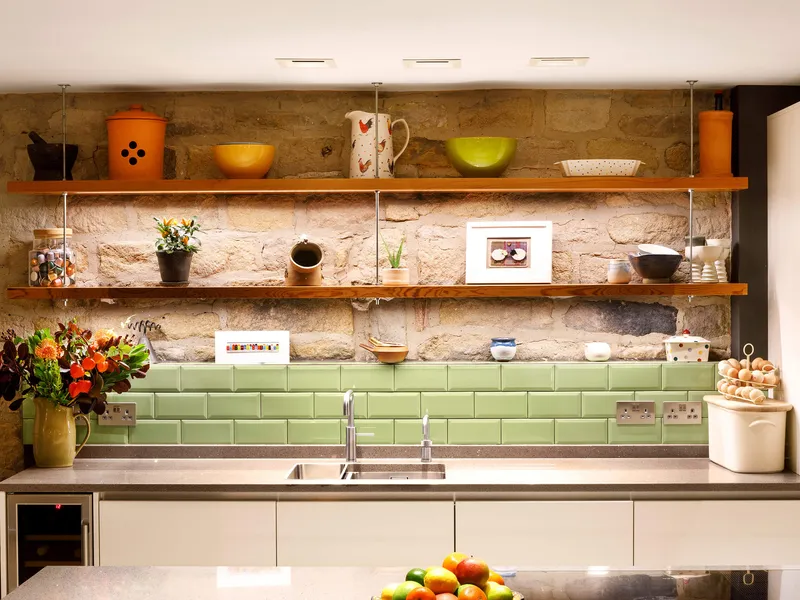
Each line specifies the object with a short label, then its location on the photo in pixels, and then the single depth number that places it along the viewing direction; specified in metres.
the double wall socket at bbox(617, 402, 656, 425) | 3.96
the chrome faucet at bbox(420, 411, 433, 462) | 3.81
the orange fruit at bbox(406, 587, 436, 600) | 1.75
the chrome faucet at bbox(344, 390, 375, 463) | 3.84
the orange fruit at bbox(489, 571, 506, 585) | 1.93
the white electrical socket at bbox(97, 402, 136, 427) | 4.00
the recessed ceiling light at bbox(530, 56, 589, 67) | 3.43
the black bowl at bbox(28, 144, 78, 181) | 3.90
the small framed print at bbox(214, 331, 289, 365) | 3.98
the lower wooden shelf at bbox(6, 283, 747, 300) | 3.79
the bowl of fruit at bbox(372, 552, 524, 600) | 1.78
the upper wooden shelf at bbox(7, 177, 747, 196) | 3.81
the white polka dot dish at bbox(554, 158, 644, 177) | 3.82
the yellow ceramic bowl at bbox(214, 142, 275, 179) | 3.85
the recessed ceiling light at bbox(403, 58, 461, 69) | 3.46
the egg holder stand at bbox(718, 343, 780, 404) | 3.60
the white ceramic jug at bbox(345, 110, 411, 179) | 3.88
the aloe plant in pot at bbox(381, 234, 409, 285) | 3.88
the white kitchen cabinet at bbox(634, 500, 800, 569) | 3.46
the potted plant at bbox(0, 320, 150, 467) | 3.65
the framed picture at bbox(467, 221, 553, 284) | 3.94
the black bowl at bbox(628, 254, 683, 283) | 3.81
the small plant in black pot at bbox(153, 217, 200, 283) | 3.86
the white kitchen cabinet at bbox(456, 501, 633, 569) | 3.47
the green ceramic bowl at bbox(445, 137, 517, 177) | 3.83
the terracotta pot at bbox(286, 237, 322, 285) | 3.88
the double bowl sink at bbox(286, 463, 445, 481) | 3.81
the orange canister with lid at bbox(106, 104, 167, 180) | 3.87
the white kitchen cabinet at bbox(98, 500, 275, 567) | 3.48
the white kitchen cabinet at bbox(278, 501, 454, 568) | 3.47
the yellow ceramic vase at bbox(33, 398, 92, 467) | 3.75
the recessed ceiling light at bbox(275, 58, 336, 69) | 3.46
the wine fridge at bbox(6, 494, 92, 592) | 3.48
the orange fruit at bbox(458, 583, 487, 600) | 1.77
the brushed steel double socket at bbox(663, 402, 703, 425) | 3.96
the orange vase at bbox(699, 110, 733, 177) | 3.86
